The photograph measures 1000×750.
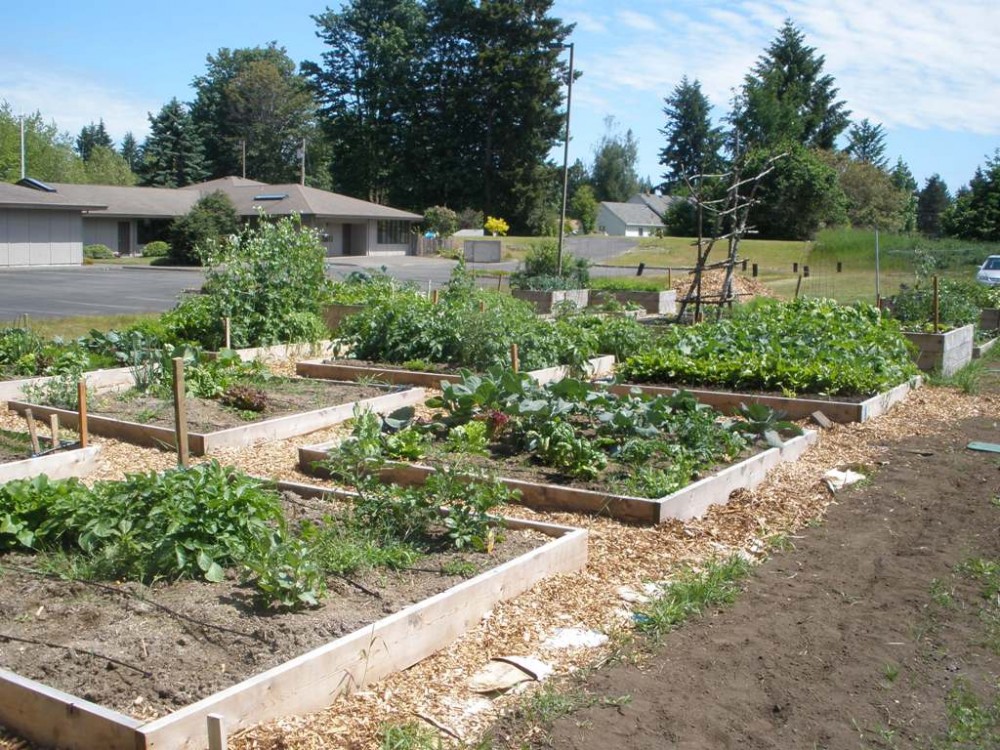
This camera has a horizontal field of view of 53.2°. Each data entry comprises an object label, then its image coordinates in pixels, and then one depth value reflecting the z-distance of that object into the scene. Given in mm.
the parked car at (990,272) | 29019
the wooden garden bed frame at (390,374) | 12172
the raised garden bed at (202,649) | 3770
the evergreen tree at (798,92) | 62812
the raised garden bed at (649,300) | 24375
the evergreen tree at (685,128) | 76375
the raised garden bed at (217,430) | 8914
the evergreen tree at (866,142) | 90625
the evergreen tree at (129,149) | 115750
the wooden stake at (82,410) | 7977
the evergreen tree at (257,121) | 75312
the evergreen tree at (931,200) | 96188
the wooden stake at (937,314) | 15484
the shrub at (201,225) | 43281
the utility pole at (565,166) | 25547
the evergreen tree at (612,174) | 108250
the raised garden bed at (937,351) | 14344
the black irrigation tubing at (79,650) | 4109
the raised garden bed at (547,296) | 23062
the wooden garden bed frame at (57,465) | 7539
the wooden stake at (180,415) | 6695
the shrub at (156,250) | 47719
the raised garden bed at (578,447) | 7055
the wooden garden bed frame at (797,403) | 10641
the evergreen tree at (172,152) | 71250
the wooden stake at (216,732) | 3562
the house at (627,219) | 96688
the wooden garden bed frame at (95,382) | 10539
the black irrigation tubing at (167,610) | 4422
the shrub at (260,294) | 14195
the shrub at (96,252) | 47406
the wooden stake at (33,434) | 7875
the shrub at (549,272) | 24656
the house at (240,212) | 49219
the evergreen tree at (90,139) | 109938
